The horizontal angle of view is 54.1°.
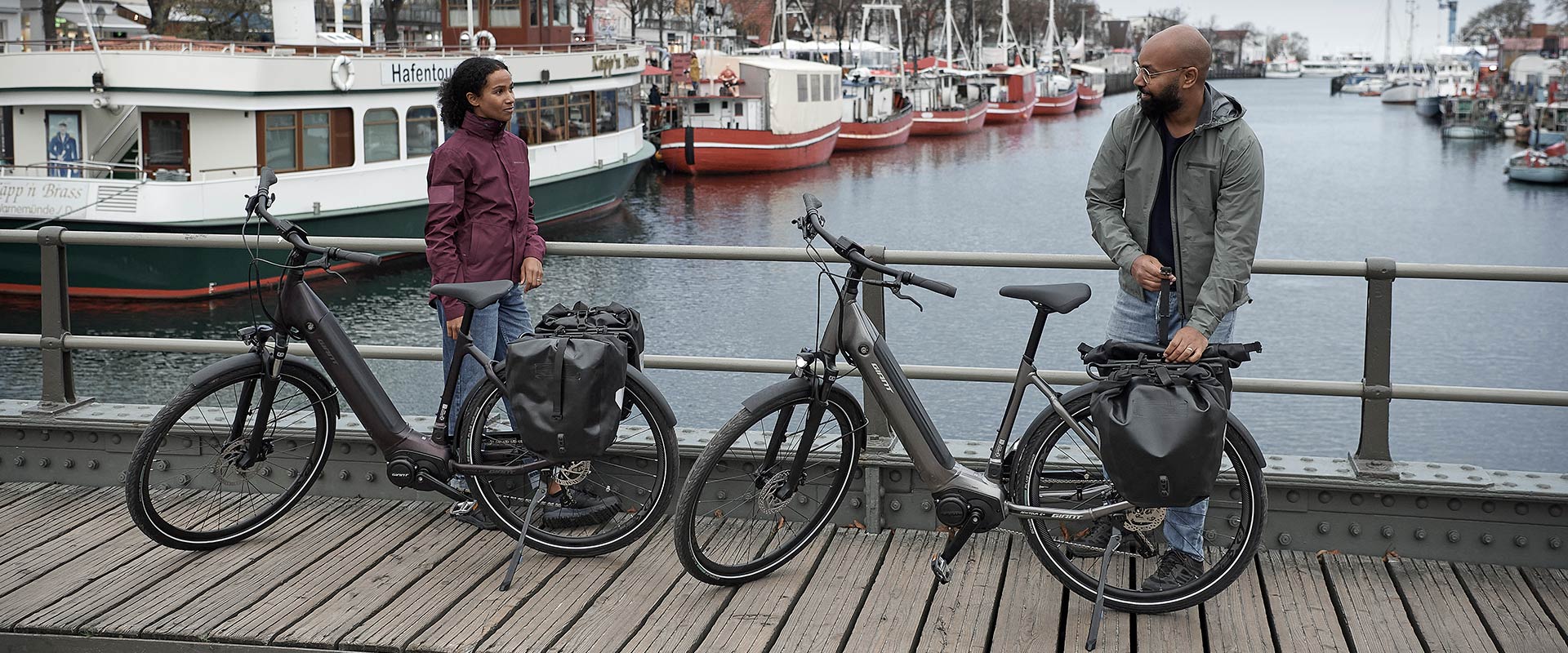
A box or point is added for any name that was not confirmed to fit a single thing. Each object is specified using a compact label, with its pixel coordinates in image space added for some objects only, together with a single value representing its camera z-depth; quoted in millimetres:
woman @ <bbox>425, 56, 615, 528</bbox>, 5051
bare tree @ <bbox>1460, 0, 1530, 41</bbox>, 127625
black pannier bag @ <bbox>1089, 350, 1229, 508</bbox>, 4043
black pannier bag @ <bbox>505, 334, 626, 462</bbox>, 4574
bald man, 4234
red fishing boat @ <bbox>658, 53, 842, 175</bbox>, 41750
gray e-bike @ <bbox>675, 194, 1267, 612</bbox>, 4402
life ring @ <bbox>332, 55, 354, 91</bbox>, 22000
